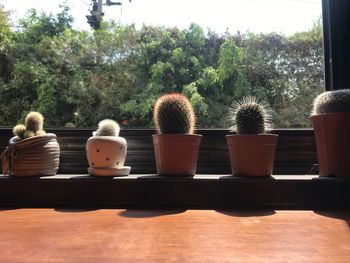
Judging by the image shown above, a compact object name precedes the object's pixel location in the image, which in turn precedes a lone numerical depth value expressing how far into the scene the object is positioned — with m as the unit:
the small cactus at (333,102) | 1.10
